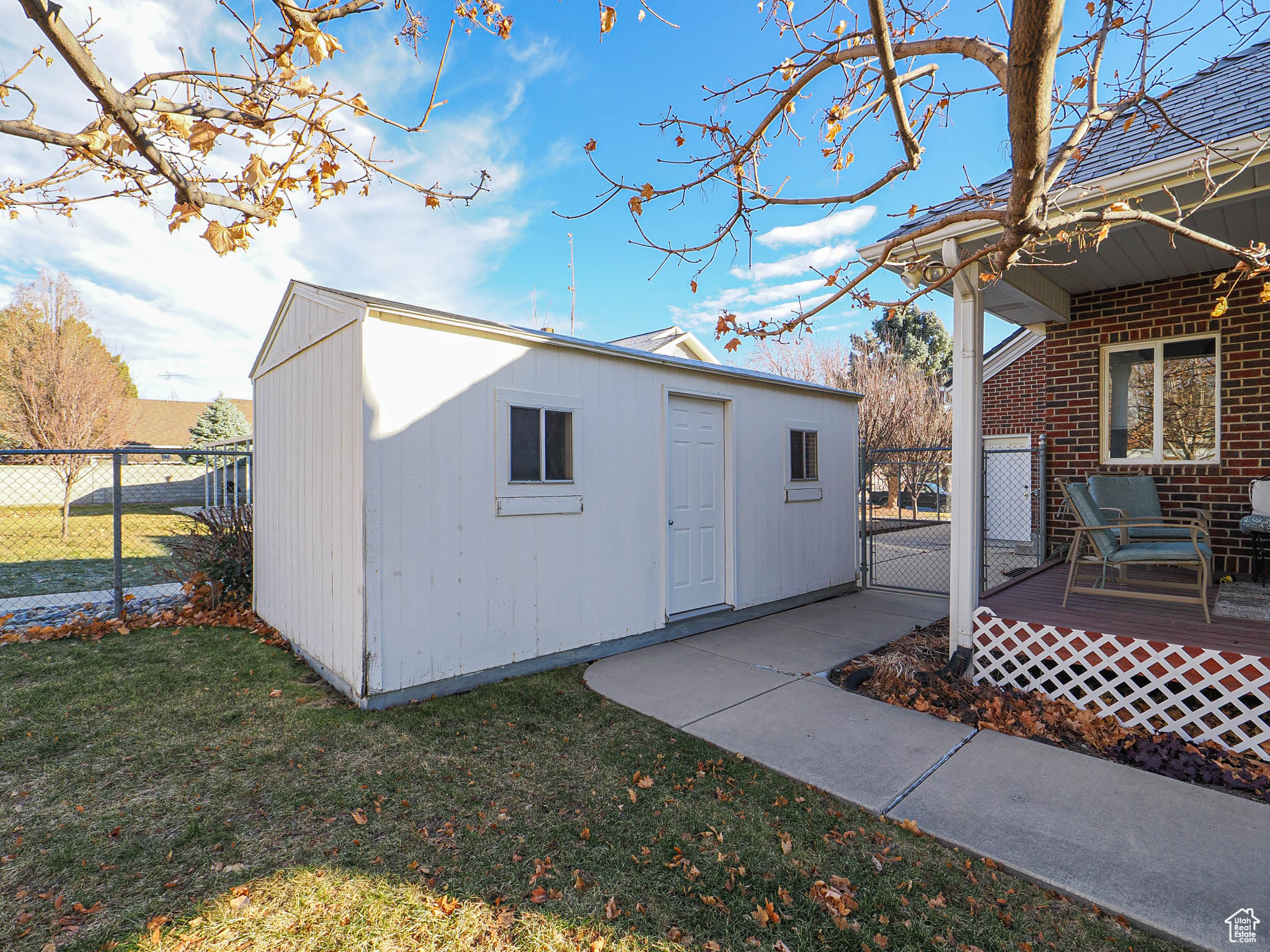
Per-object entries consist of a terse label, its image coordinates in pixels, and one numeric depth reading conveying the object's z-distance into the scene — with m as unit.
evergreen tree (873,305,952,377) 23.91
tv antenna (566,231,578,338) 8.90
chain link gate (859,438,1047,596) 8.34
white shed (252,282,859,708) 3.81
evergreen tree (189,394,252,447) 24.59
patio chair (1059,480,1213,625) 4.07
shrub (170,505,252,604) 6.54
